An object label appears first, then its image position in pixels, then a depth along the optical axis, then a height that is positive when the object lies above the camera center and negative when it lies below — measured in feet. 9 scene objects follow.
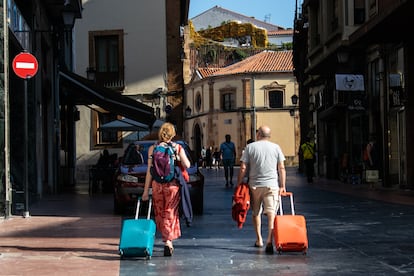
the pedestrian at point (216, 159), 204.33 -1.21
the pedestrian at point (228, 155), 86.63 -0.06
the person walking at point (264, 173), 32.27 -0.79
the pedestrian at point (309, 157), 97.50 -0.47
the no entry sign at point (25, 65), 45.29 +5.44
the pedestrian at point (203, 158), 214.48 -0.85
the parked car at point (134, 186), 51.11 -1.98
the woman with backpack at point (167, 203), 30.86 -1.89
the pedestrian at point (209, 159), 213.66 -1.13
